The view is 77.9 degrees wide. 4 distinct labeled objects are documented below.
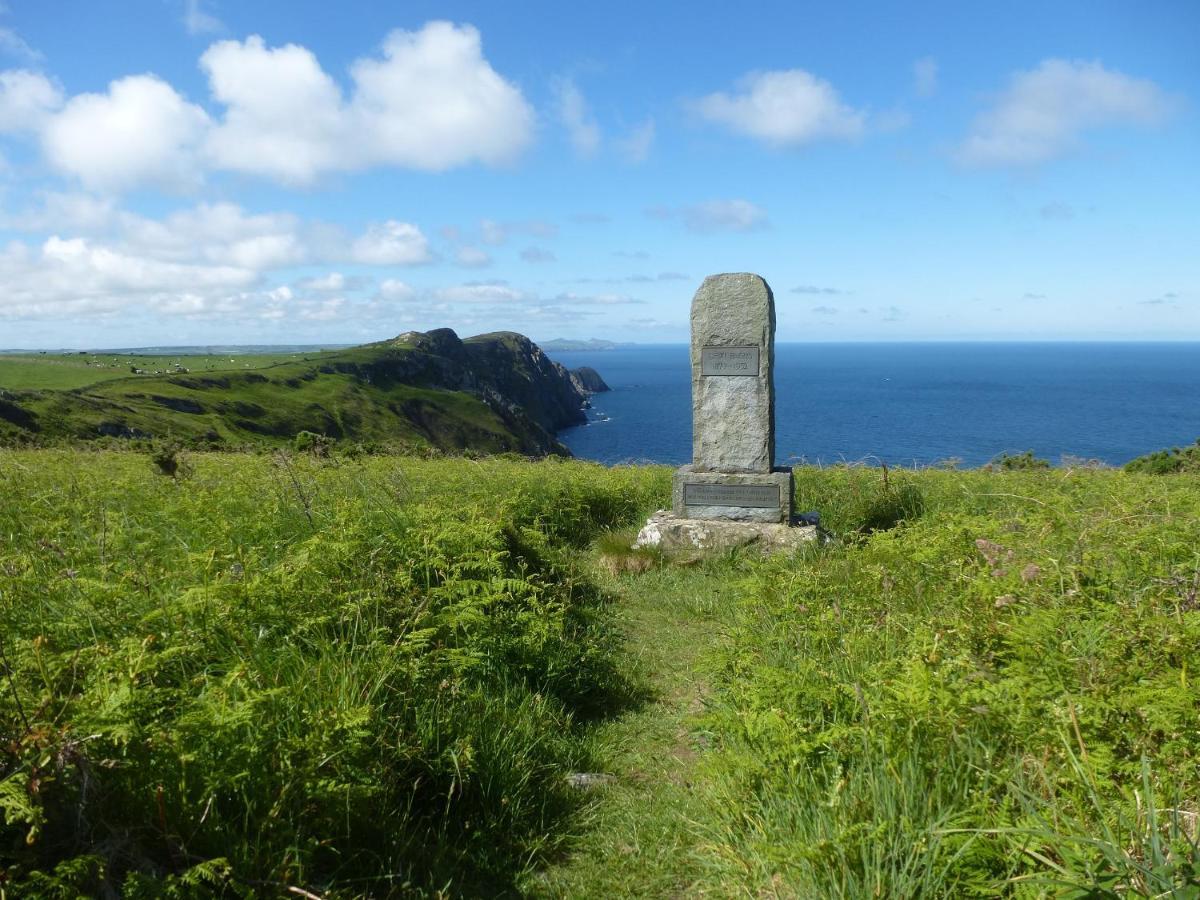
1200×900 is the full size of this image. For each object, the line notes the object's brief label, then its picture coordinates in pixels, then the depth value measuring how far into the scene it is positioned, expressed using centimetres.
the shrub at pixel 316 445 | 1048
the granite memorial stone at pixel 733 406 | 955
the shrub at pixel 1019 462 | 1178
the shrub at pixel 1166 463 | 1476
